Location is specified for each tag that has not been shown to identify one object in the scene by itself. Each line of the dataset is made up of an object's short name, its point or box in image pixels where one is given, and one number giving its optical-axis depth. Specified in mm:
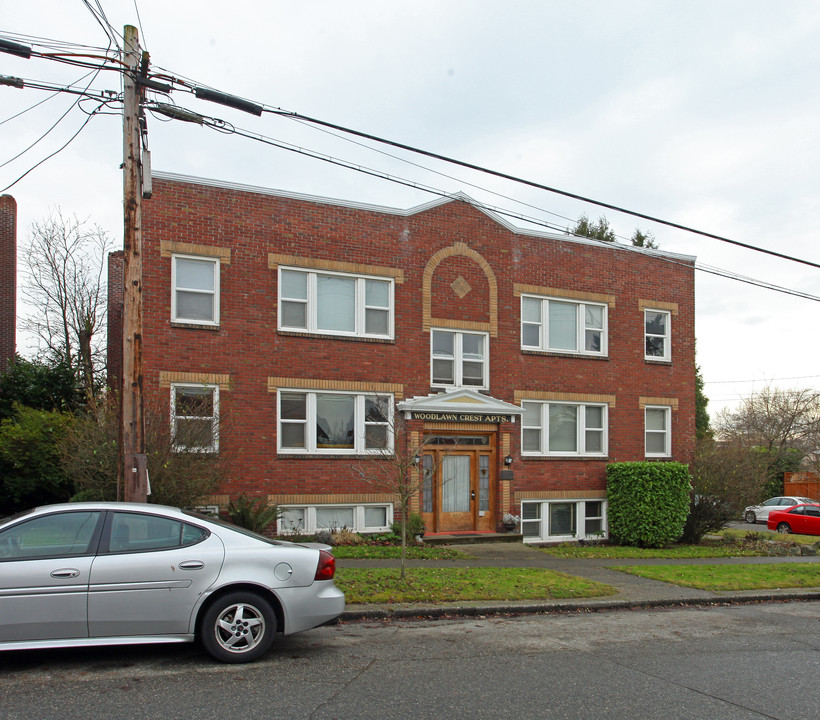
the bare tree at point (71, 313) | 28750
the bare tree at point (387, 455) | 17281
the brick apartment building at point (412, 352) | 16641
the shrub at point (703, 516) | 20250
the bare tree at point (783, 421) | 51469
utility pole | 9773
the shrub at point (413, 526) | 17281
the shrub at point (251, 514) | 15393
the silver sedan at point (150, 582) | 6703
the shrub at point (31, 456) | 17750
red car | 29989
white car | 35312
